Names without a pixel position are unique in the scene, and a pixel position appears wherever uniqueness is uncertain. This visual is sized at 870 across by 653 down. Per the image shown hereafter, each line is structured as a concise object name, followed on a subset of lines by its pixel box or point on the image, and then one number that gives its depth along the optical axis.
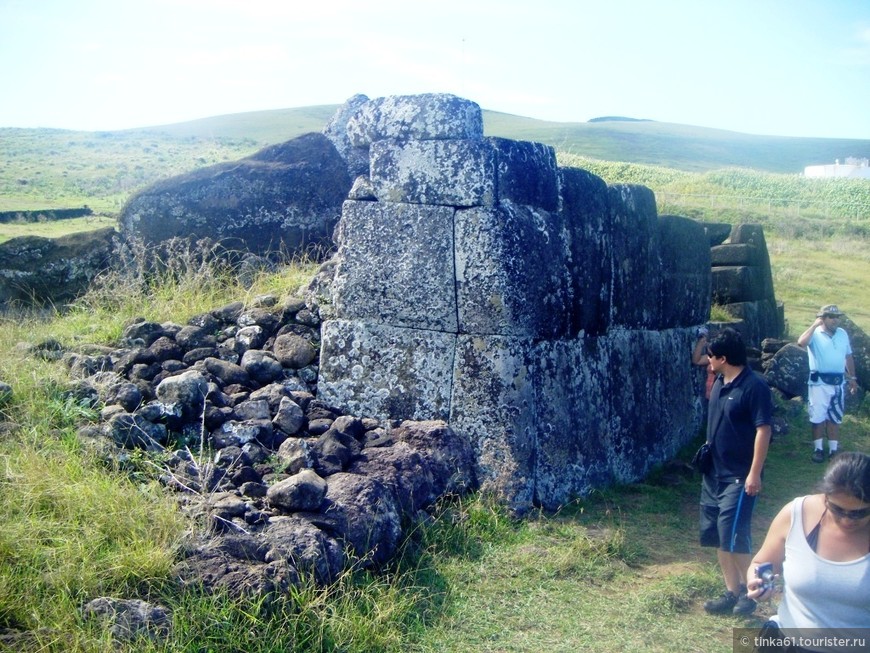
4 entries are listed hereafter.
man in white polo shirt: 9.12
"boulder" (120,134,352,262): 8.53
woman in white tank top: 3.34
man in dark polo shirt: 5.12
